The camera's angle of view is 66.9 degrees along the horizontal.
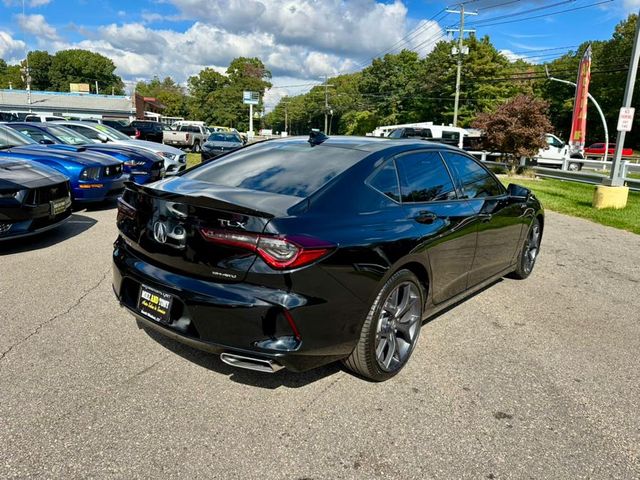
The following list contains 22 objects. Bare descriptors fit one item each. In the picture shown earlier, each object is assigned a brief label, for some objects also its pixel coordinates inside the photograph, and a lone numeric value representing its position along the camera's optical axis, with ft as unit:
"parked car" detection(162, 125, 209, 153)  93.30
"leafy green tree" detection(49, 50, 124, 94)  393.91
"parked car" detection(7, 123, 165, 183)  32.50
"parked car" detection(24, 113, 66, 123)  82.12
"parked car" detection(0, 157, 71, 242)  18.29
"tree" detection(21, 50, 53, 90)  391.24
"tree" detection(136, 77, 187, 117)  406.82
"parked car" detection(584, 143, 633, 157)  145.14
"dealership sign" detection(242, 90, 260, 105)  204.03
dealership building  191.72
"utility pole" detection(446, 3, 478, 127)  128.39
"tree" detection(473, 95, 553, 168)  59.16
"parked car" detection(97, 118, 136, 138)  81.33
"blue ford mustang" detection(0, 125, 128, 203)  26.58
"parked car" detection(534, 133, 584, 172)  77.36
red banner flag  76.23
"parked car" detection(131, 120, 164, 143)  80.90
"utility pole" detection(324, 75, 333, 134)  278.63
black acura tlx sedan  8.53
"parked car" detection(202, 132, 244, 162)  66.85
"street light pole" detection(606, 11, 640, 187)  34.42
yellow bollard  36.14
